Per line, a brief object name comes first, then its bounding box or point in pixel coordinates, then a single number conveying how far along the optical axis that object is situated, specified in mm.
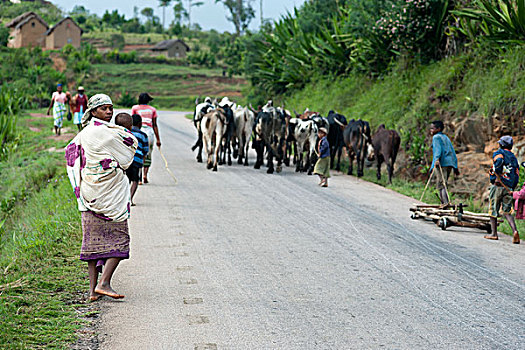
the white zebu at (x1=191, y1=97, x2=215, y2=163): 17464
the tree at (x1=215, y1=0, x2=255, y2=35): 88562
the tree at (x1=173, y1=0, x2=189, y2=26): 129000
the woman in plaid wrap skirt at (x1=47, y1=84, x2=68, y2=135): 23125
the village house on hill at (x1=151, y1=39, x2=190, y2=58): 90375
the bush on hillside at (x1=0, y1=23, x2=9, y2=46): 69806
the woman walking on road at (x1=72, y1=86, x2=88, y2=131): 21203
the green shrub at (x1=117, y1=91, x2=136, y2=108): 55344
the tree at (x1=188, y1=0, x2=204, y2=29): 126062
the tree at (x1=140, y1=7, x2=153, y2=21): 132375
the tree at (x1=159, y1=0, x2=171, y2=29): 124238
